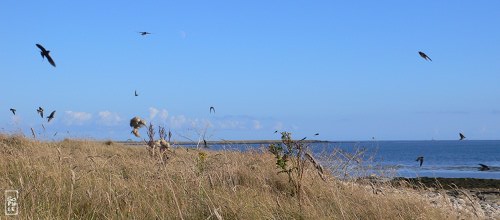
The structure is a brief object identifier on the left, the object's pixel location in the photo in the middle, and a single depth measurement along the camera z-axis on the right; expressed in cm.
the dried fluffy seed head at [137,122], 962
